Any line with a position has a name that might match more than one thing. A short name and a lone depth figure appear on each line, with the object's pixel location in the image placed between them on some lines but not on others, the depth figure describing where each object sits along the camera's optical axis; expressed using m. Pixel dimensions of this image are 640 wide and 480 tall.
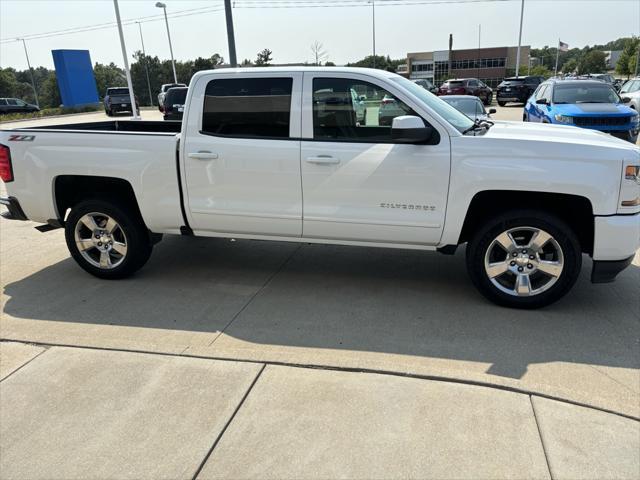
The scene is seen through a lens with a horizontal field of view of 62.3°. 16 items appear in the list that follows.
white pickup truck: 4.10
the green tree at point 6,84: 78.38
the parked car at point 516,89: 29.28
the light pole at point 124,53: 24.62
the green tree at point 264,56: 52.47
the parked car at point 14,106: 40.34
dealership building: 92.50
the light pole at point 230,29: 14.45
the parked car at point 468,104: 11.51
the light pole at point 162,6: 36.49
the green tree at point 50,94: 90.88
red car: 31.17
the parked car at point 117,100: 34.06
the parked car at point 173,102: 17.14
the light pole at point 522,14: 44.72
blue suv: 10.85
